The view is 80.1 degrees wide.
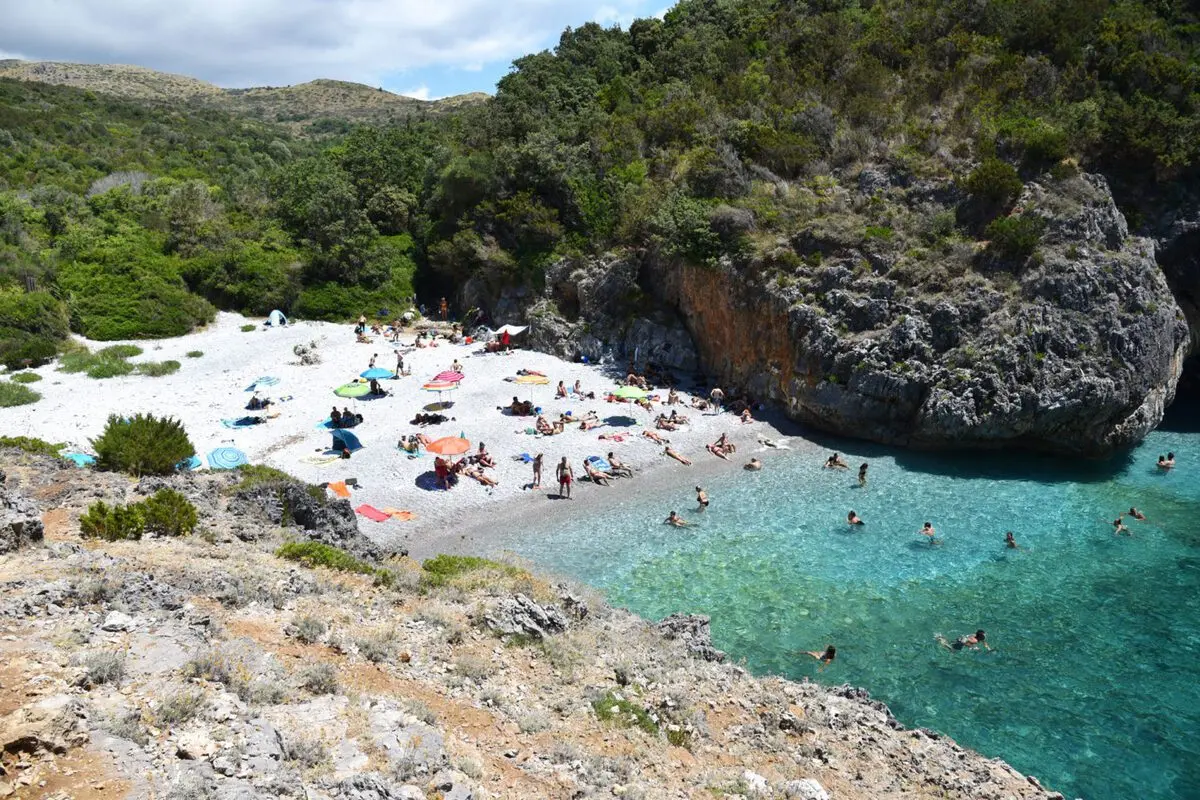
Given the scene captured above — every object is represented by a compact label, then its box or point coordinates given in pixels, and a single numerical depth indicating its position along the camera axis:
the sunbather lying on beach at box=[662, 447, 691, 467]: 25.22
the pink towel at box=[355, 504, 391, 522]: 20.17
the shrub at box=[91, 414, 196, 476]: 17.55
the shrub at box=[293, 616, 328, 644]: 10.33
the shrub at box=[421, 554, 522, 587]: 13.78
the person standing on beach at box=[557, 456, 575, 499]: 22.48
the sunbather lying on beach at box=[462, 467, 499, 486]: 22.89
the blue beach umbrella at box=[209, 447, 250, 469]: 20.75
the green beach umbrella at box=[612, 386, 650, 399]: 28.16
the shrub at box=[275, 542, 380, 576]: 13.43
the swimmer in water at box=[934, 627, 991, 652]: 15.46
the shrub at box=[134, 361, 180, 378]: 31.81
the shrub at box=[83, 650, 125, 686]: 7.57
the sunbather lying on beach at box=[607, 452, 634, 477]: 24.12
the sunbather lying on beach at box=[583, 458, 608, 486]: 23.66
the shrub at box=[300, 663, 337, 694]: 8.88
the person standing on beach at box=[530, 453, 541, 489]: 23.06
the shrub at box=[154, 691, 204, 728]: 7.19
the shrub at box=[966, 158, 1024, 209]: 27.34
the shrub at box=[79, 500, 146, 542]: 12.61
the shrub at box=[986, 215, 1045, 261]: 26.03
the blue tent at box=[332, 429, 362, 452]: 23.91
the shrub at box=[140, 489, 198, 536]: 13.45
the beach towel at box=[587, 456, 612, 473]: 24.00
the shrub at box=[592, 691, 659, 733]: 10.21
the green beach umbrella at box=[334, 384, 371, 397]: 27.38
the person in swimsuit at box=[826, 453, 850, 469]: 24.34
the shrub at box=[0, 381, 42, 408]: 27.14
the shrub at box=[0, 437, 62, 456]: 18.14
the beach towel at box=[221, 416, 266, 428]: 25.91
